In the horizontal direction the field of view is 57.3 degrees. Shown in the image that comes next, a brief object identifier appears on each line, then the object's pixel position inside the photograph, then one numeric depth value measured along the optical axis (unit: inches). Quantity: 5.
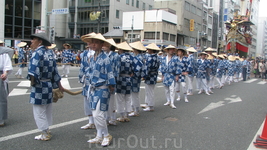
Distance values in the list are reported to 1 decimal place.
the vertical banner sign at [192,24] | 2113.6
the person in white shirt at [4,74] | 214.7
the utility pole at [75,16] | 2006.6
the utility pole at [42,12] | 1433.3
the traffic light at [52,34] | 855.1
